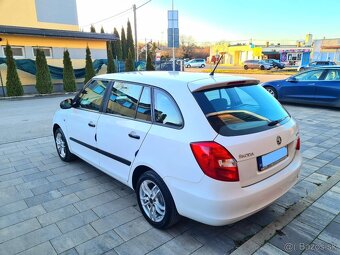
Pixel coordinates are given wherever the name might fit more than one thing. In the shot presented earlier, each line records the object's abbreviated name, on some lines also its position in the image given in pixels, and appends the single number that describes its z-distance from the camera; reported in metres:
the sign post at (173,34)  12.02
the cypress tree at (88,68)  15.84
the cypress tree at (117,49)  34.22
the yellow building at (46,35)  14.30
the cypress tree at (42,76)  13.84
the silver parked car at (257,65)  39.06
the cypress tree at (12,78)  12.86
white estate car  2.20
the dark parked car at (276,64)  40.00
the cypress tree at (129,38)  39.16
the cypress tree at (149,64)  18.45
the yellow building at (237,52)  56.88
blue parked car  8.75
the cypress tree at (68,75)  14.86
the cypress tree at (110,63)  17.03
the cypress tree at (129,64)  18.09
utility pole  22.37
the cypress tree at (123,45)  38.09
